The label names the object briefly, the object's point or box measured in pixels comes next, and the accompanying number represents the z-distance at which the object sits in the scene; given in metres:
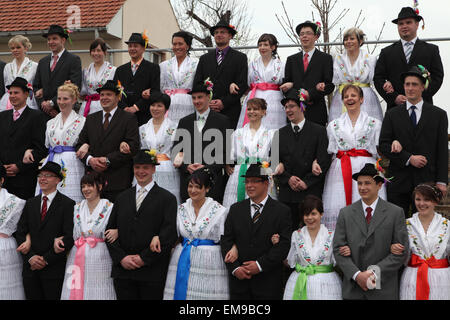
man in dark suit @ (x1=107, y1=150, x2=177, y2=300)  5.29
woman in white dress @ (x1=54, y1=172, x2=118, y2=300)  5.45
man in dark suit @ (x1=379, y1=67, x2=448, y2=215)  5.60
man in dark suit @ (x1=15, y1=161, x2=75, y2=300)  5.64
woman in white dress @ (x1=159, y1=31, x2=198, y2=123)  7.26
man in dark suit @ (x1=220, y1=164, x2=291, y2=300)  5.08
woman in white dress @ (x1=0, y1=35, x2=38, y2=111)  7.74
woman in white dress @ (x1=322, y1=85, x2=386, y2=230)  5.78
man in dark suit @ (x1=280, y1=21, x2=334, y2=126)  6.82
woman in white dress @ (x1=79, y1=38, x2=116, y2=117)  7.46
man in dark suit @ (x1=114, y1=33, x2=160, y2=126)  7.30
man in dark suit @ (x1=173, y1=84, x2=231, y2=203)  6.20
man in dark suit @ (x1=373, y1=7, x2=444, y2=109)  6.52
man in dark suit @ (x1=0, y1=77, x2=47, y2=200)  6.73
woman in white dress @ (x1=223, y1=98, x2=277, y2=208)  6.00
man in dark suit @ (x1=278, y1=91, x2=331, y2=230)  5.84
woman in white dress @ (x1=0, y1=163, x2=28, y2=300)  5.76
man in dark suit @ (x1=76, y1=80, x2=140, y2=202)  6.29
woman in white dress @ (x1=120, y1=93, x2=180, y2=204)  6.45
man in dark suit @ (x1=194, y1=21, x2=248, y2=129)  7.15
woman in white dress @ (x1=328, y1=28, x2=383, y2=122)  6.77
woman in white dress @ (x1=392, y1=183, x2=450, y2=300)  4.83
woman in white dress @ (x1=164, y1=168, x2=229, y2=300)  5.24
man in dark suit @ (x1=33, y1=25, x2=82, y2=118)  7.50
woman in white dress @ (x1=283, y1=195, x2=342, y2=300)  5.01
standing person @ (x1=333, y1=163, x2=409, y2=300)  4.78
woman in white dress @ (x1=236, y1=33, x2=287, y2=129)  7.03
